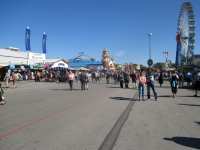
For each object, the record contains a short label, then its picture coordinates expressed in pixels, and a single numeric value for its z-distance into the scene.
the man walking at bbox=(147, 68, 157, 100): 10.42
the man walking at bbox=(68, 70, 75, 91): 15.62
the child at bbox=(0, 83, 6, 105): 8.60
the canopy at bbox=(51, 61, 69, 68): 26.82
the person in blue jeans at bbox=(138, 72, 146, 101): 10.23
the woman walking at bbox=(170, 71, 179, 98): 11.20
